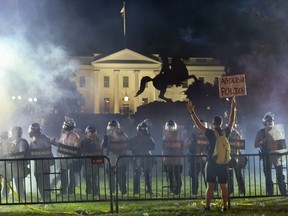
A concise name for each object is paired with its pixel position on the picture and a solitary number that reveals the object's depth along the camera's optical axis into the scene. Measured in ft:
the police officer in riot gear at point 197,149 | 36.55
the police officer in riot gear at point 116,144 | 37.78
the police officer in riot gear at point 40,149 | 35.76
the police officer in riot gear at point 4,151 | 38.08
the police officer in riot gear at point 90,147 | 37.19
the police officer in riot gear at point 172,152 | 35.56
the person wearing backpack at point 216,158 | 27.04
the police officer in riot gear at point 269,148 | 34.99
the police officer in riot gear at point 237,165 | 34.51
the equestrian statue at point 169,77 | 76.59
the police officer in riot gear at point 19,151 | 35.99
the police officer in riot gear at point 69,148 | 35.42
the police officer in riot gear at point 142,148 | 38.11
